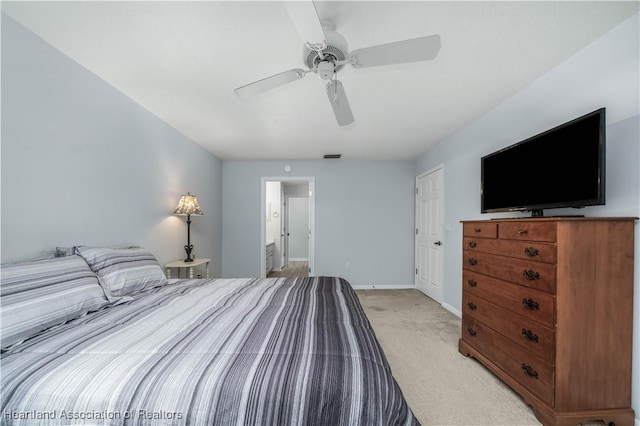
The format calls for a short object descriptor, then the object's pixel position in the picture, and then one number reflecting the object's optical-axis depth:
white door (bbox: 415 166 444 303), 3.50
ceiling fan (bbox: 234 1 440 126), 1.06
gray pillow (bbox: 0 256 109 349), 1.03
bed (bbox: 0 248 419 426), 0.74
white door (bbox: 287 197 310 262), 8.13
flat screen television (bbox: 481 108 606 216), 1.33
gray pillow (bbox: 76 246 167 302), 1.57
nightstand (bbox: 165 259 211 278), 2.64
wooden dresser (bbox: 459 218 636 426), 1.31
